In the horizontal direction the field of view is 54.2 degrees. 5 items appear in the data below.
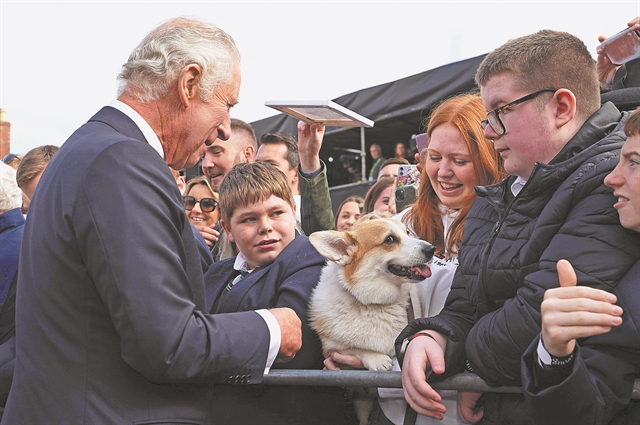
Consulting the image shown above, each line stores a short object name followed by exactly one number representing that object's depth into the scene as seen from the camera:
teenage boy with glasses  1.95
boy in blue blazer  2.92
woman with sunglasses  5.20
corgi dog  2.98
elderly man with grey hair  1.89
